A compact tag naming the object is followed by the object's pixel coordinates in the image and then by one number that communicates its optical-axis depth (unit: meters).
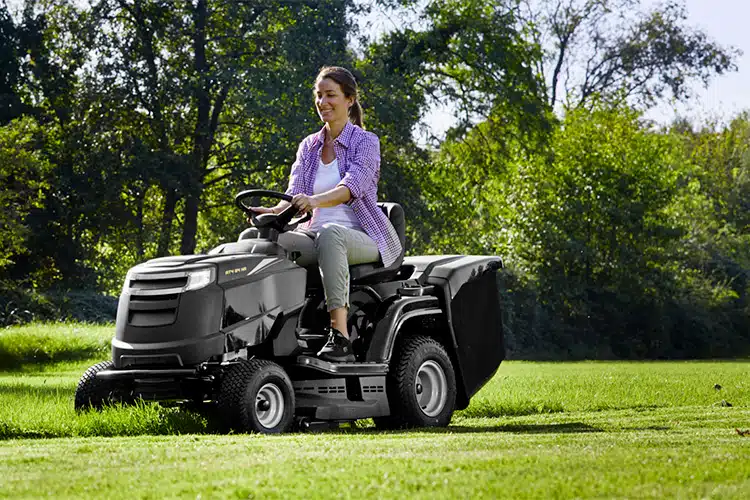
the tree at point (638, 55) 48.41
